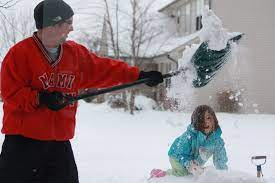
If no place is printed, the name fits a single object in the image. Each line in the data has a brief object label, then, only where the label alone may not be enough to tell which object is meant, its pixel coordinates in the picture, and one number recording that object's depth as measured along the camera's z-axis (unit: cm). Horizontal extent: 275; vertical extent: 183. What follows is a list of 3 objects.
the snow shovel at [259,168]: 822
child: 834
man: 472
